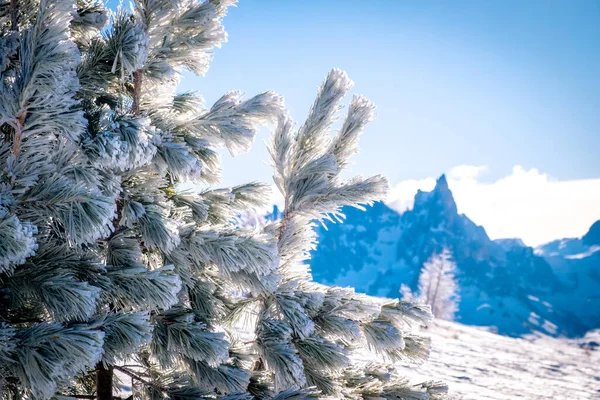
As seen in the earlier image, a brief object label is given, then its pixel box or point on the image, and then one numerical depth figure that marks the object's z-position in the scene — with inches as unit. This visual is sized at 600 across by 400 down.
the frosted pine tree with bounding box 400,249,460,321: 954.7
